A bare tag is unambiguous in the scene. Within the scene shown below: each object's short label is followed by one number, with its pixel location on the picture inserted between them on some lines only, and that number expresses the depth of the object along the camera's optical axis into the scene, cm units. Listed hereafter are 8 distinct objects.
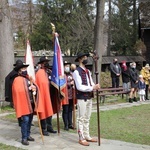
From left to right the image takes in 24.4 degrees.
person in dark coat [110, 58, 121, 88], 1745
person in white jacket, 737
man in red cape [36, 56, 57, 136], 814
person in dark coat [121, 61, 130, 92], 1621
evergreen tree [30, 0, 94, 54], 3133
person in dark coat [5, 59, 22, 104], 829
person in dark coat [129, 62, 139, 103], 1502
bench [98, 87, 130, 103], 1487
